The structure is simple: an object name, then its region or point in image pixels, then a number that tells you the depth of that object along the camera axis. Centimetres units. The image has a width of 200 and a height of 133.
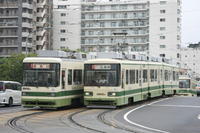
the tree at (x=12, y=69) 6231
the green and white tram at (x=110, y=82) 2492
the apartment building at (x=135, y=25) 10500
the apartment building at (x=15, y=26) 9200
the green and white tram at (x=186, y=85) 6672
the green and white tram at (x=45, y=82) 2347
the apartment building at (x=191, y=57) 14412
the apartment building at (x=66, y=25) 10950
